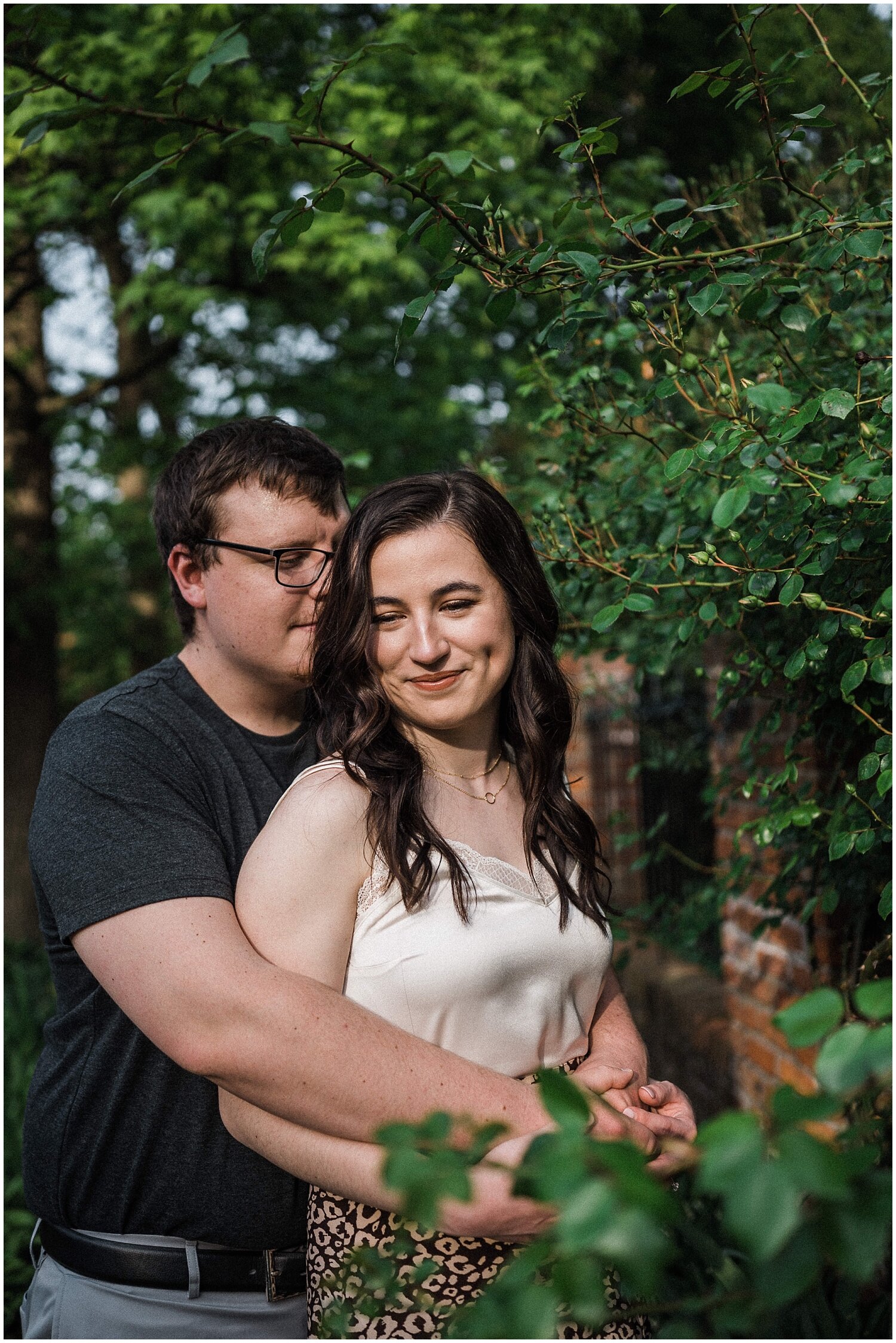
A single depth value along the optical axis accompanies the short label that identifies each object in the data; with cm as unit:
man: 154
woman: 169
